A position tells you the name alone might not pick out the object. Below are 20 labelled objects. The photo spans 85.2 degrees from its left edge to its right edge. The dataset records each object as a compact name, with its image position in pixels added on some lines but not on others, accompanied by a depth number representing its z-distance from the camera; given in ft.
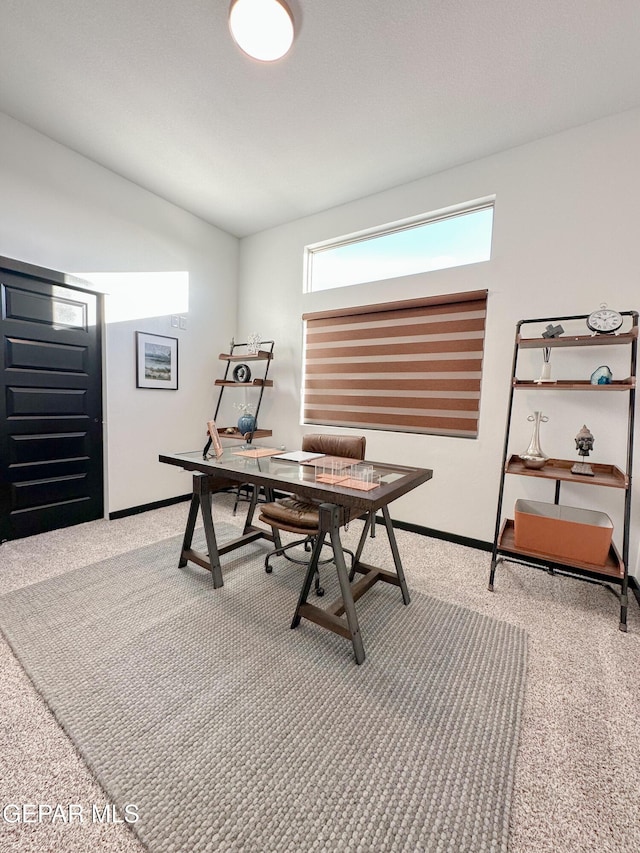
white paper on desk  7.53
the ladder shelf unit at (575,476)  6.52
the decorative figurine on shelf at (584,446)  7.26
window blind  9.69
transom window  9.70
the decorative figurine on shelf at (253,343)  13.25
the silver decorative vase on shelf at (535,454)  7.76
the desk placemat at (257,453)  7.89
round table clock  6.97
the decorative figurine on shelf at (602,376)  7.05
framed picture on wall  11.53
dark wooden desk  5.29
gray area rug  3.34
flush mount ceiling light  5.42
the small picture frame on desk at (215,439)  7.67
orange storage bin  6.80
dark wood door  8.93
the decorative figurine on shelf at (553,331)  7.27
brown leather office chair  6.91
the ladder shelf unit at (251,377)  12.65
